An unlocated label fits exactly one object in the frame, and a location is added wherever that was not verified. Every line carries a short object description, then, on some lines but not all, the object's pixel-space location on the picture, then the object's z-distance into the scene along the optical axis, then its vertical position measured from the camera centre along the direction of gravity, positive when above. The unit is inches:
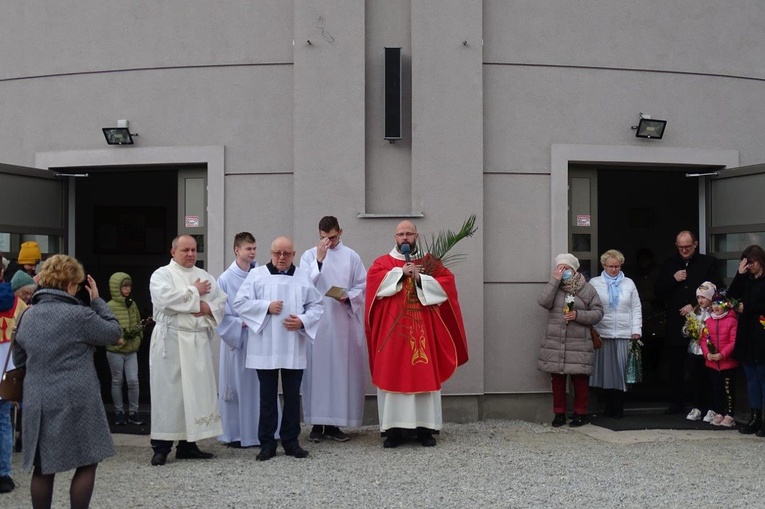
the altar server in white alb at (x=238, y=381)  328.8 -44.0
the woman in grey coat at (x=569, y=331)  363.6 -28.9
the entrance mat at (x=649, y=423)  362.3 -65.3
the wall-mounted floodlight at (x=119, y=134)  391.2 +51.3
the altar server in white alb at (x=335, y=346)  338.3 -32.5
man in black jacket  386.9 -13.4
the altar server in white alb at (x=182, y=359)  297.7 -32.7
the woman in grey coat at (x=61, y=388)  213.0 -30.2
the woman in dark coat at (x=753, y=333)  341.1 -27.6
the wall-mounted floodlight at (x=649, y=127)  390.9 +54.5
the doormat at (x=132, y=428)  367.2 -68.4
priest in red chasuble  323.0 -27.9
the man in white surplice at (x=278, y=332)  303.7 -24.4
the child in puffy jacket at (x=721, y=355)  359.9 -37.1
